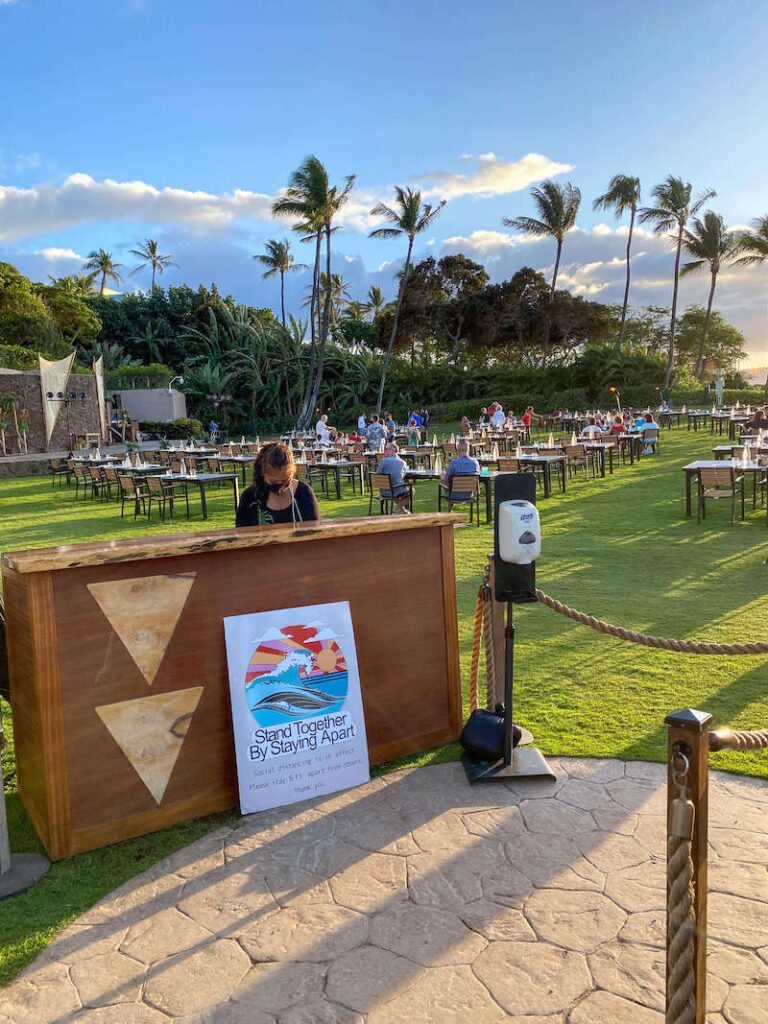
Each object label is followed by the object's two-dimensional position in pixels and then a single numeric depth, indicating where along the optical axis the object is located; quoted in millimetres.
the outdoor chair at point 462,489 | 10805
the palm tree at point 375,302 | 58538
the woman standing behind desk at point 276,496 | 4230
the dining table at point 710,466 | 10277
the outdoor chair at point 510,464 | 12758
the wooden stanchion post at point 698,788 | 1663
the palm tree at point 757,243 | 37062
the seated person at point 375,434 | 17781
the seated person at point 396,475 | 11203
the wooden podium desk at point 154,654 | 2734
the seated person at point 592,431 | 18295
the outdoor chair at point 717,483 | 9875
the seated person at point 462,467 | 10969
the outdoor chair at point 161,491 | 12641
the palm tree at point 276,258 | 44281
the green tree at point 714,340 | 60375
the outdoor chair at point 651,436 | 19477
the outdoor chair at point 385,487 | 11188
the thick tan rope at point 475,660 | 3750
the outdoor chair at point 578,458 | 14844
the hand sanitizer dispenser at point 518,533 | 3070
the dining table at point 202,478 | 12477
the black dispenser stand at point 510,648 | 3162
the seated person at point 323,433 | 20370
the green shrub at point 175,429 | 30734
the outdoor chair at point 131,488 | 13117
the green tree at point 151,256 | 63438
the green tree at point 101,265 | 62375
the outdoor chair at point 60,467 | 19078
